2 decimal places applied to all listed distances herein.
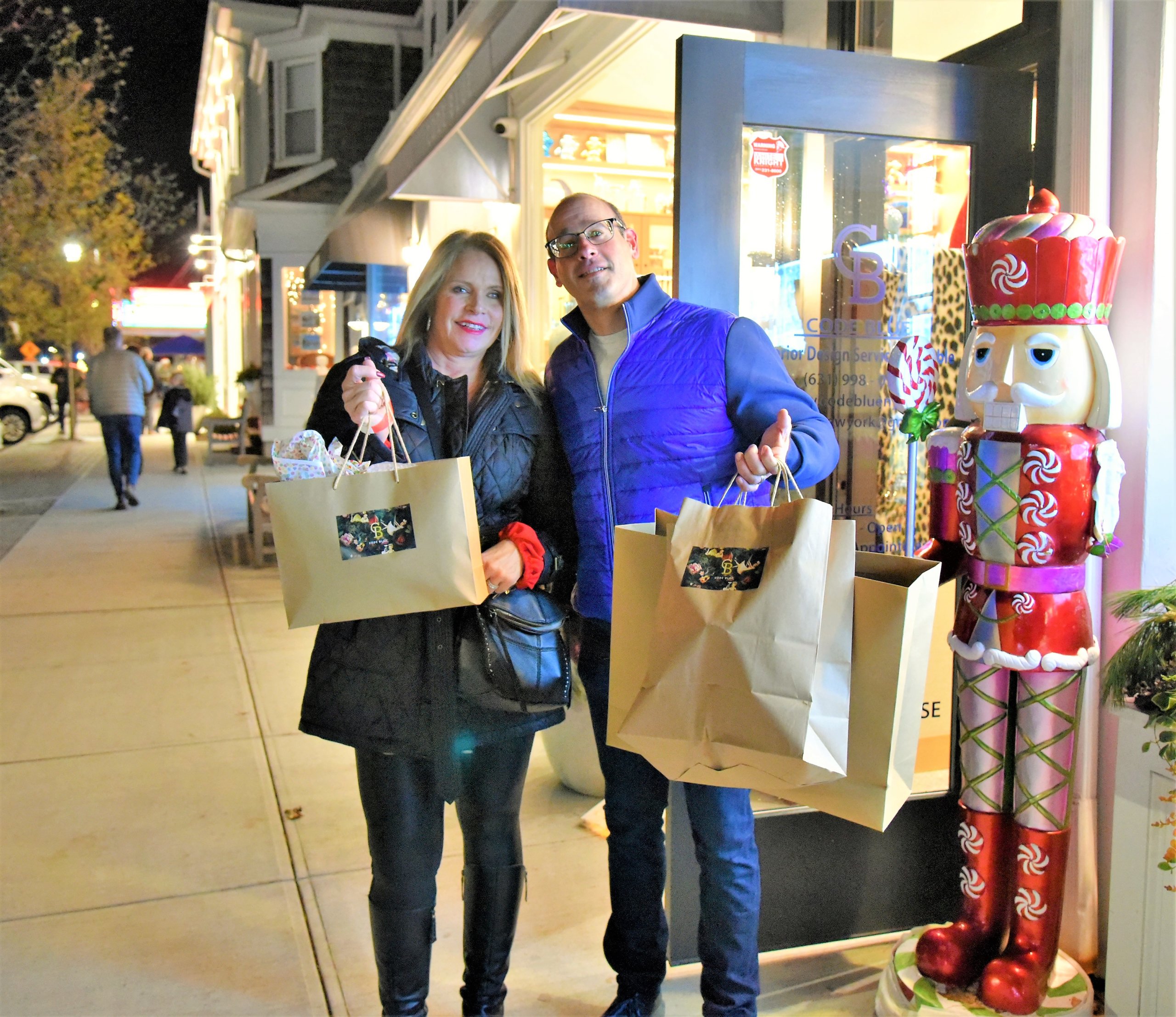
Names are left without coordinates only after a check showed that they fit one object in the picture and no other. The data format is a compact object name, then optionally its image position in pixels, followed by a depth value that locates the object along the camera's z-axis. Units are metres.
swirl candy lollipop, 2.28
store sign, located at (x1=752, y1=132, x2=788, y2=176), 2.62
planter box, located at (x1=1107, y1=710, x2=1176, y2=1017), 2.10
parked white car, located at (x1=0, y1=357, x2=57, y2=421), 19.48
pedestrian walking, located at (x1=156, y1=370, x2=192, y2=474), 14.08
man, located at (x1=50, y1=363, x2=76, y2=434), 21.30
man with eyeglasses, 2.11
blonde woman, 2.05
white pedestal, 2.29
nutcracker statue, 2.08
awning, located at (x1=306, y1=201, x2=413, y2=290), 9.53
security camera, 7.14
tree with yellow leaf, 19.53
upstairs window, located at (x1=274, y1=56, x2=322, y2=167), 14.14
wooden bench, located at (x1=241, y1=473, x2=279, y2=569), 7.57
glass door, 2.50
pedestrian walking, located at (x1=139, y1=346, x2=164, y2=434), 16.03
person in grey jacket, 10.40
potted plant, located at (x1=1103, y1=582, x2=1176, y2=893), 1.98
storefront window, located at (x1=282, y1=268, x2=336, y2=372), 14.81
